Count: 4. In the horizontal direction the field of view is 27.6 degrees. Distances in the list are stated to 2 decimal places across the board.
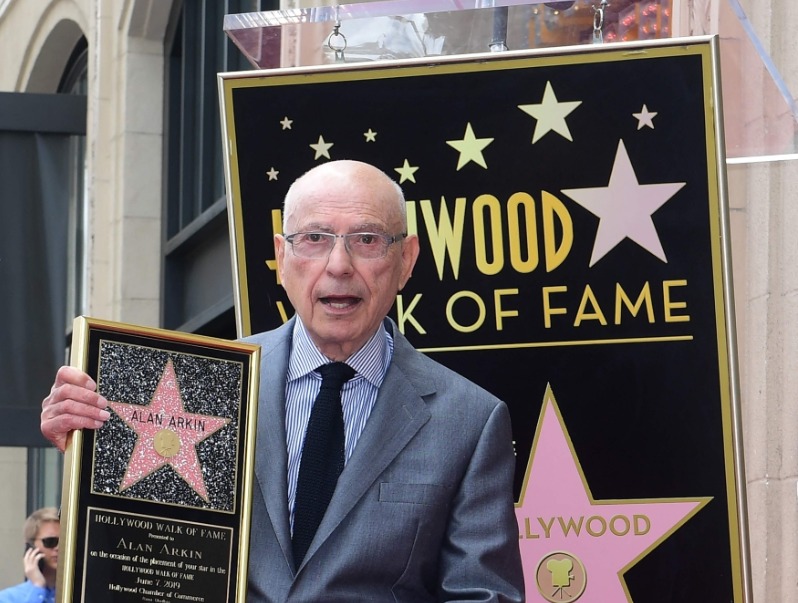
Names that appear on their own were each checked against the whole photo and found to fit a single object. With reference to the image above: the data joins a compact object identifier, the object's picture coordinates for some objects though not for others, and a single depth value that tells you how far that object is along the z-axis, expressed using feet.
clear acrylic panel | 17.35
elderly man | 12.50
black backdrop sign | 16.88
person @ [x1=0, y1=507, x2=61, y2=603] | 29.19
